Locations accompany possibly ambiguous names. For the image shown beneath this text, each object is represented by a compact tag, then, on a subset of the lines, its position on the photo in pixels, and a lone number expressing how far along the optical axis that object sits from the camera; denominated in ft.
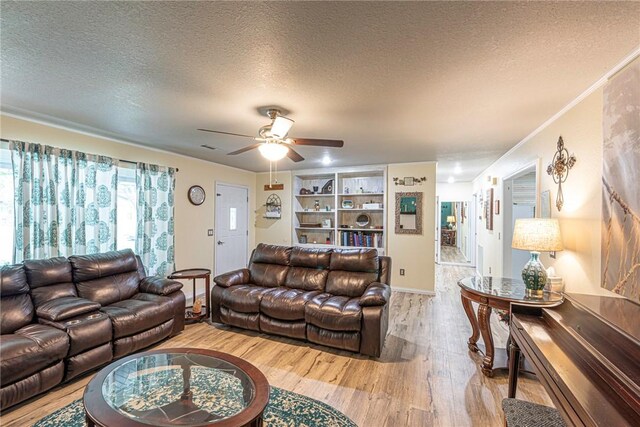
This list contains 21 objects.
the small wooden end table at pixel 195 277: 12.15
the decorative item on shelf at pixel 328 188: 19.95
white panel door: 18.56
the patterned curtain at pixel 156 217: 13.50
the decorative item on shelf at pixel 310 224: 20.66
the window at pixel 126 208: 13.03
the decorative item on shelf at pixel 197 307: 12.41
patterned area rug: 6.34
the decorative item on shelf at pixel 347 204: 19.24
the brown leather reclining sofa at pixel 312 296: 9.41
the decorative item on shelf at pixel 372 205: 18.40
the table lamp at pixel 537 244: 7.71
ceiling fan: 8.24
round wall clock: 16.39
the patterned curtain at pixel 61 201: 9.61
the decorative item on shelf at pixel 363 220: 19.16
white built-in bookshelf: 18.75
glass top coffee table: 4.84
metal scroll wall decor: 8.13
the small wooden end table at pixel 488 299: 7.51
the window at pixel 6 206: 9.38
